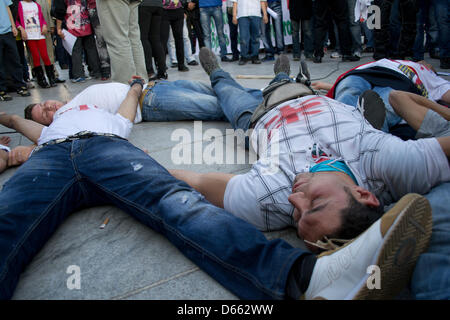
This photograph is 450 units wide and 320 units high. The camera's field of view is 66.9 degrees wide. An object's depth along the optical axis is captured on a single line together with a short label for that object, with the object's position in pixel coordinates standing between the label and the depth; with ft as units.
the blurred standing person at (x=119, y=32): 12.48
